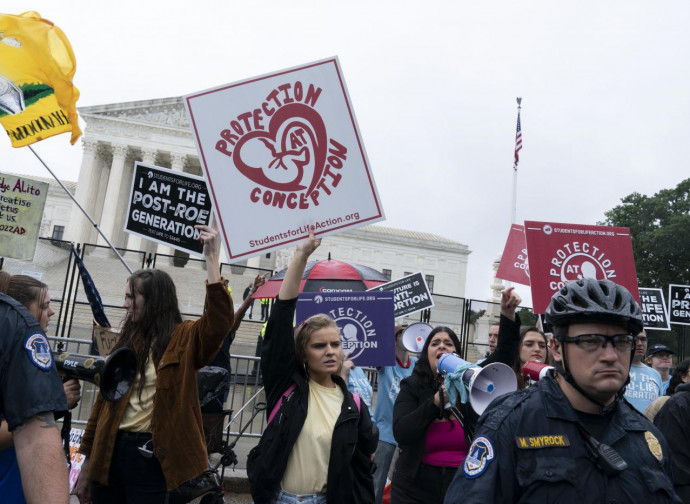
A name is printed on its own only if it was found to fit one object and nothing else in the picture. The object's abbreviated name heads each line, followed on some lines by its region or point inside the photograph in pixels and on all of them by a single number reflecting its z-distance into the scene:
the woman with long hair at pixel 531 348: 4.11
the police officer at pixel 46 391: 1.87
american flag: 20.81
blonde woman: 2.95
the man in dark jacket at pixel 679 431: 3.47
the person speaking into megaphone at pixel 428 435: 3.85
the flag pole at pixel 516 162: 20.84
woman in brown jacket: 3.22
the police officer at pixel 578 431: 1.81
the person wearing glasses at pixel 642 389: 5.84
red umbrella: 7.57
